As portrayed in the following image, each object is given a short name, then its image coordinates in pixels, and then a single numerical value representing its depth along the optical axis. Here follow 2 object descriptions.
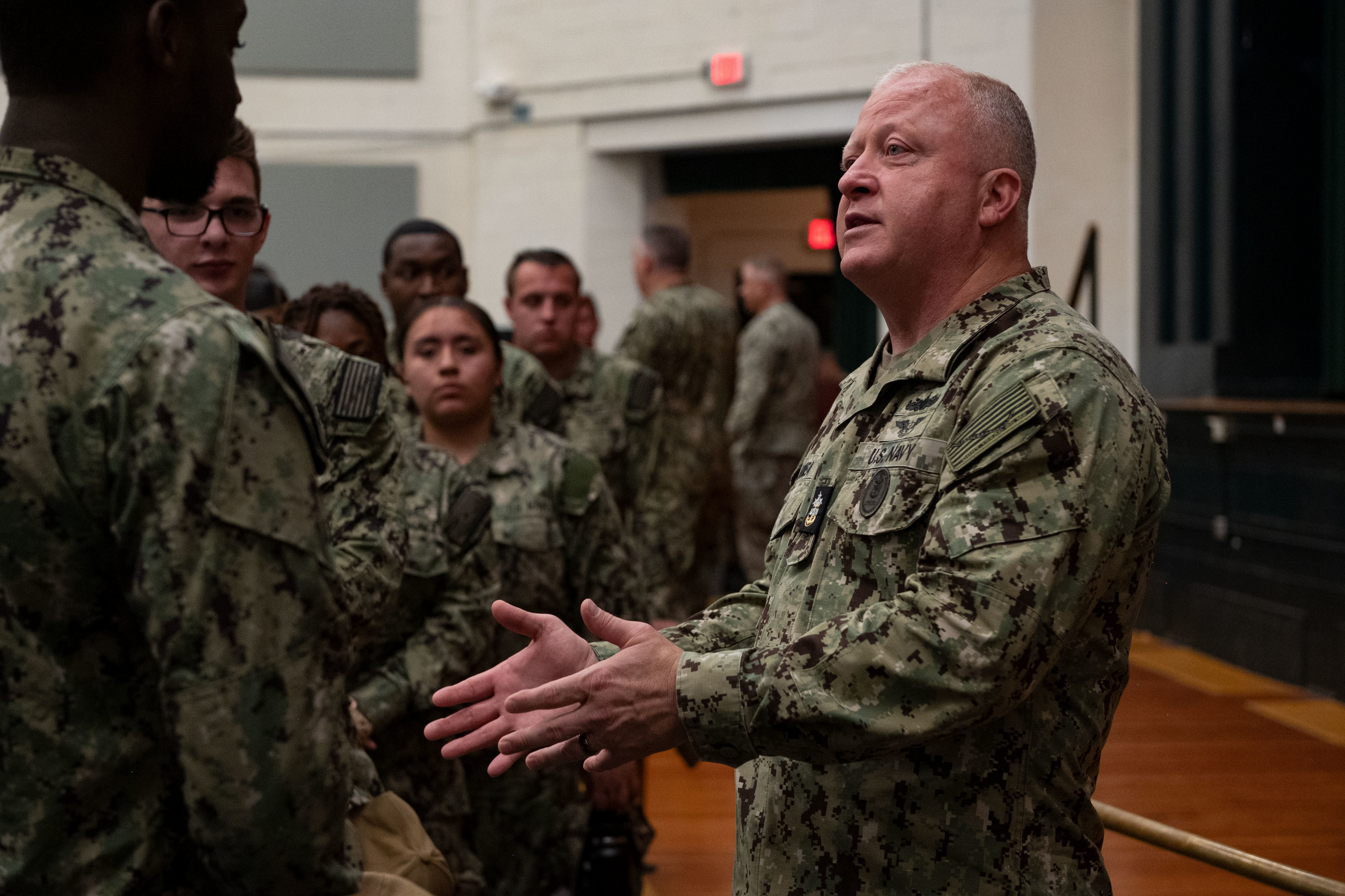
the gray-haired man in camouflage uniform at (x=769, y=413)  7.00
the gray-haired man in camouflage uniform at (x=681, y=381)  5.70
